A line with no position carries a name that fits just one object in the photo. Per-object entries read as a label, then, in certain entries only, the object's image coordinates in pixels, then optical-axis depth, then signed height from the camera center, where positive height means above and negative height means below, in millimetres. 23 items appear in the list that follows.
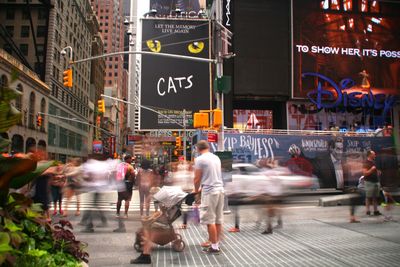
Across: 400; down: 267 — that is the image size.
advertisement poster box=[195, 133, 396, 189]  22500 +134
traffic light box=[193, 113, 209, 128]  14211 +1147
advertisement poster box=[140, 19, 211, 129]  33625 +6814
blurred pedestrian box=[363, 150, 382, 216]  10023 -762
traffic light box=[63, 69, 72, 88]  17250 +3316
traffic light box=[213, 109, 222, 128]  13191 +1149
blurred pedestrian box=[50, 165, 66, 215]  10866 -1056
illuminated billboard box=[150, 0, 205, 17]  46781 +18199
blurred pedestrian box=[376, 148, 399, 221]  10734 -645
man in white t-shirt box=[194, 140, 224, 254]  6562 -758
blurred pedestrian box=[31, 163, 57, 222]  8562 -907
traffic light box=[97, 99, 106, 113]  22734 +2684
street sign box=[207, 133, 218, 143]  14117 +487
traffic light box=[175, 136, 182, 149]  32194 +693
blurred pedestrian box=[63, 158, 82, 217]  10195 -746
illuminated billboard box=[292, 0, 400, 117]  34094 +8643
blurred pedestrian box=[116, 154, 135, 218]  10336 -853
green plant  1934 -433
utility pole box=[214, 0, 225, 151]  13938 +3558
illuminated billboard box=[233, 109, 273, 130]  37100 +3081
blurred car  9070 -856
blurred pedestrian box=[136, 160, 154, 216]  9648 -835
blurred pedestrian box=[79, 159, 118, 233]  9484 -725
